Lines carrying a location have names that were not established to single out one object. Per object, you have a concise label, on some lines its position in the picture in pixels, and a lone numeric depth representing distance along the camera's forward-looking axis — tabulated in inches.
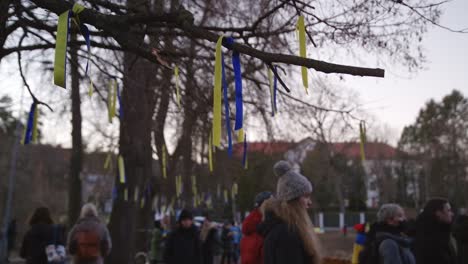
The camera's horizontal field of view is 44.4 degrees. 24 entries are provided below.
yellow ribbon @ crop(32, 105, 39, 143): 340.4
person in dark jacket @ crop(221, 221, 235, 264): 700.8
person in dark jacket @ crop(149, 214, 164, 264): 598.2
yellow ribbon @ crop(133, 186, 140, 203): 476.4
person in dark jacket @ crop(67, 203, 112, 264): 255.4
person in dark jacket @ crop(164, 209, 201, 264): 331.6
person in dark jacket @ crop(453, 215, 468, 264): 291.2
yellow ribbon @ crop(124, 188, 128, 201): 478.3
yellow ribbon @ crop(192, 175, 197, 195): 902.4
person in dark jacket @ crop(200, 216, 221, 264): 435.6
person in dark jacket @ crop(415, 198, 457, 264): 224.5
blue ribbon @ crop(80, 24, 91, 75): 185.8
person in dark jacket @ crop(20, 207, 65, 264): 294.7
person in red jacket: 212.2
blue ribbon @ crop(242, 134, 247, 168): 284.8
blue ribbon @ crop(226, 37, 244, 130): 165.5
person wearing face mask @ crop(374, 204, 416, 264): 201.3
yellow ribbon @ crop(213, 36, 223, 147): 158.7
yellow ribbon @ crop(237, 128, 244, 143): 196.9
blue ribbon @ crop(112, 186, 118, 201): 491.5
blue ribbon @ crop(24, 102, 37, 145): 337.4
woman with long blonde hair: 145.3
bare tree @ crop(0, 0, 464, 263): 172.6
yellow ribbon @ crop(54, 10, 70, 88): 161.2
